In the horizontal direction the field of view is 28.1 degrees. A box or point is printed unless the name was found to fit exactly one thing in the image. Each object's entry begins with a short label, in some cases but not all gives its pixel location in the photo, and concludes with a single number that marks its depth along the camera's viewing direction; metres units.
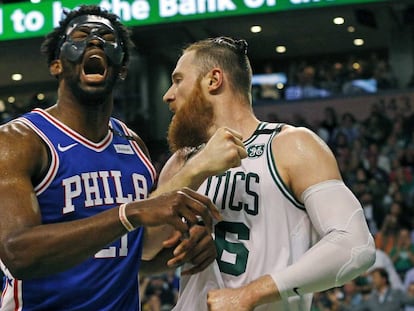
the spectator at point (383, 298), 9.31
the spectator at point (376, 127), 14.44
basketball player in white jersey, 2.93
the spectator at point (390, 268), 9.87
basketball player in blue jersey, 2.69
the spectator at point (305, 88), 17.45
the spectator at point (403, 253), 10.20
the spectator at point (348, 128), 14.70
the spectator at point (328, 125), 15.03
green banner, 15.41
